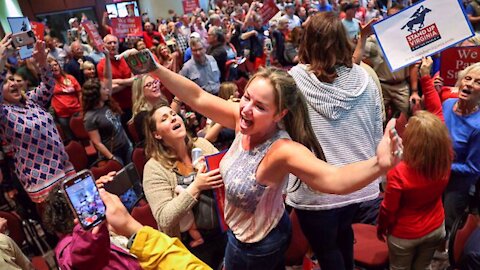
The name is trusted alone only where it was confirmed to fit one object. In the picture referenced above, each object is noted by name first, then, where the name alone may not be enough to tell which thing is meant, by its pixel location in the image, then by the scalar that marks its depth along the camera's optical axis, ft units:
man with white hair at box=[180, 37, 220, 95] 14.37
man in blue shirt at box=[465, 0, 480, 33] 21.80
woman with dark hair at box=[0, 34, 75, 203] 8.37
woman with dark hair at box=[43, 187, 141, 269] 4.43
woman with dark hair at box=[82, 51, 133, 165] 11.39
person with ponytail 4.31
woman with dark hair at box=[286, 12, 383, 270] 5.58
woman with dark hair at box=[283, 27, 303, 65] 17.40
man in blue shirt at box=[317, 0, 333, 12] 29.84
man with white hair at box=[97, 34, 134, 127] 14.57
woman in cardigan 6.01
